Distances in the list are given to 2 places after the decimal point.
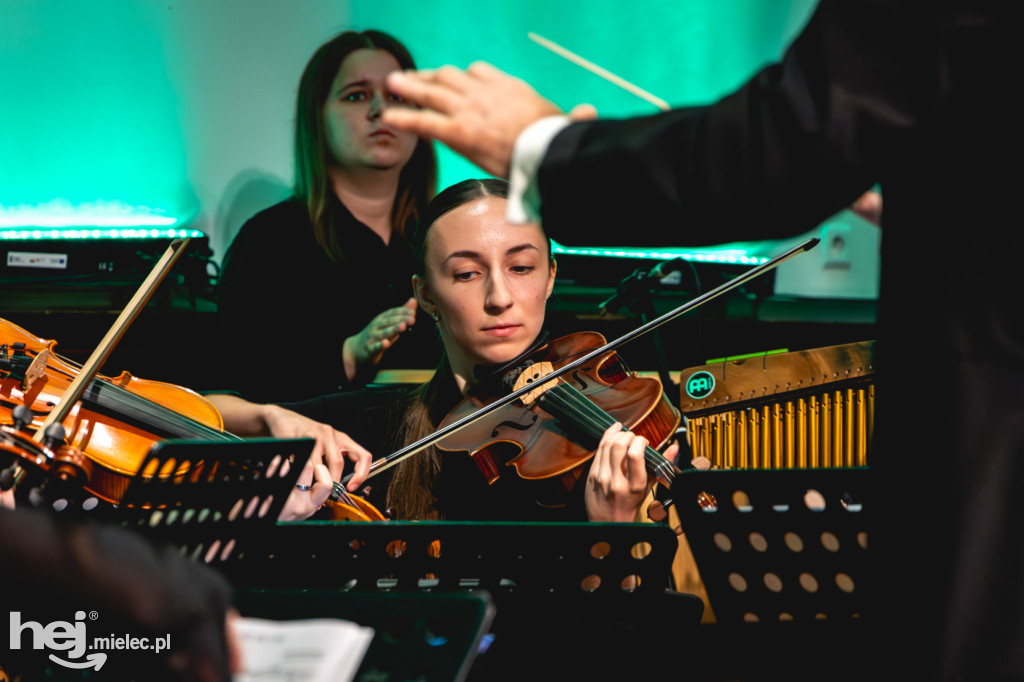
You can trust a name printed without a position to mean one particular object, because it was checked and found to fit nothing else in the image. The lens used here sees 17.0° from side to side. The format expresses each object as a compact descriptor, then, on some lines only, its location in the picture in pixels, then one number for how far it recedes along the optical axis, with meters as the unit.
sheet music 3.17
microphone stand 4.91
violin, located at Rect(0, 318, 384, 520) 4.57
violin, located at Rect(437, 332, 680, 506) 4.60
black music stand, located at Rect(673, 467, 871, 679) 4.21
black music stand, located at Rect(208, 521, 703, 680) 4.25
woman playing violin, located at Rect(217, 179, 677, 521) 4.73
